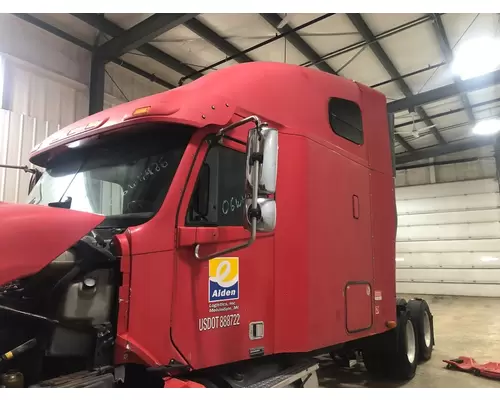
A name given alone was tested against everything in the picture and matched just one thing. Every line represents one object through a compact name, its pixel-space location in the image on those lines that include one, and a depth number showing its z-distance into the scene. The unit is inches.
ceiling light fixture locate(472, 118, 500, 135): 474.3
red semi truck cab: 81.4
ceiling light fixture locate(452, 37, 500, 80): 309.1
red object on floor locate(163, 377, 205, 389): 84.0
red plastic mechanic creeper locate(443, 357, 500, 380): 210.7
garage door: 560.4
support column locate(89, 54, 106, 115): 279.3
